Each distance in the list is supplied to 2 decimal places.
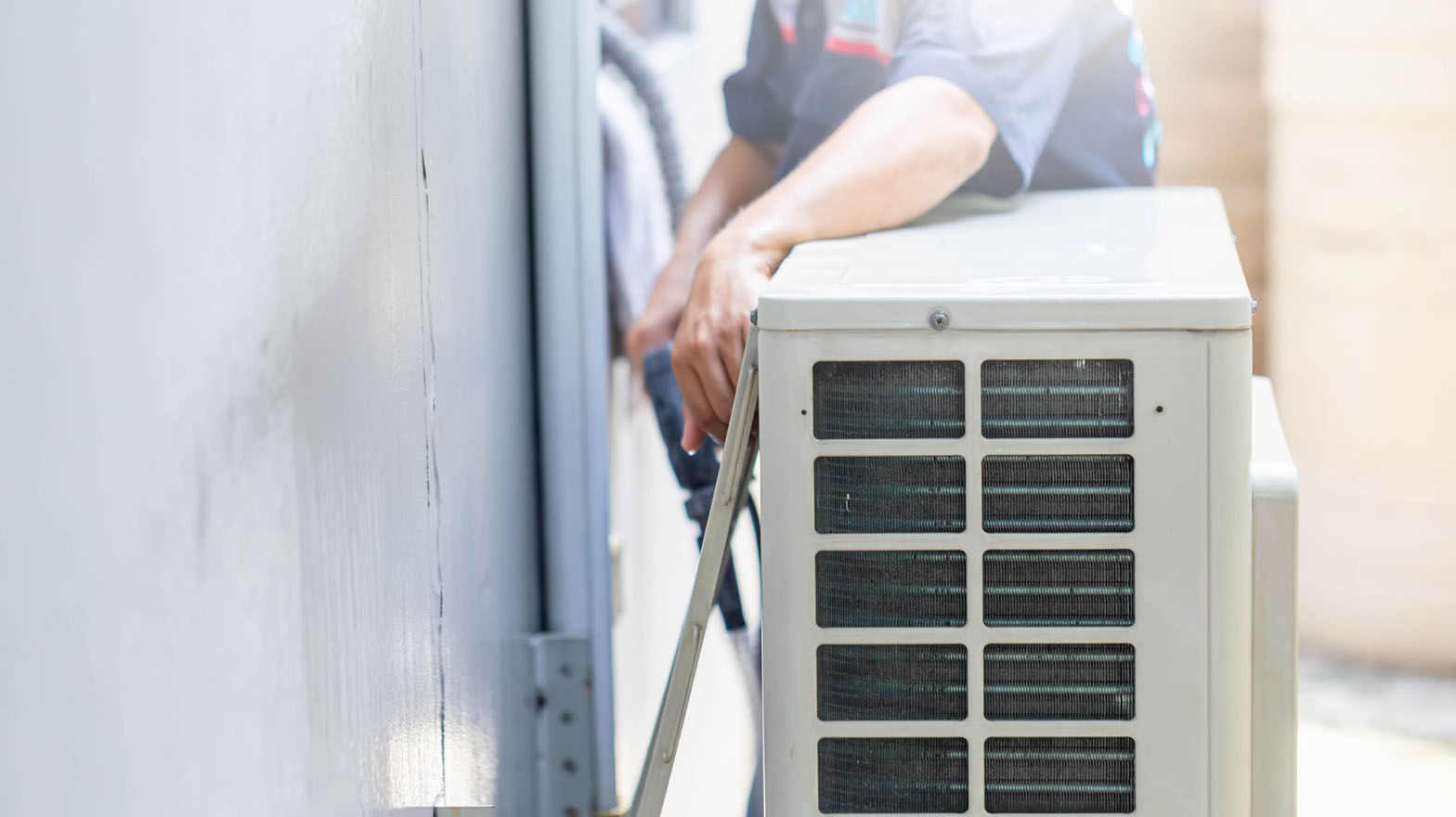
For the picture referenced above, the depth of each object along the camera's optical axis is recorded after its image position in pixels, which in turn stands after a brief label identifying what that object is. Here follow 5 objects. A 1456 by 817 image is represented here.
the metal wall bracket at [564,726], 2.64
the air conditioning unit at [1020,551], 1.99
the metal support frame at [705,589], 2.07
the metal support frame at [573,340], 2.59
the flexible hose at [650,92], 3.13
